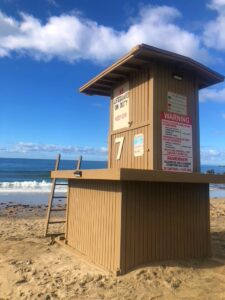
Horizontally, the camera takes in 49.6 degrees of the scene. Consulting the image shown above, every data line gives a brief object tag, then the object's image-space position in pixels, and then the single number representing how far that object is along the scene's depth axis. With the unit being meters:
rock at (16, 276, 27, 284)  4.13
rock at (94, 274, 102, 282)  4.07
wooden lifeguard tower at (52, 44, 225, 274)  4.34
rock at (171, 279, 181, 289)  3.80
